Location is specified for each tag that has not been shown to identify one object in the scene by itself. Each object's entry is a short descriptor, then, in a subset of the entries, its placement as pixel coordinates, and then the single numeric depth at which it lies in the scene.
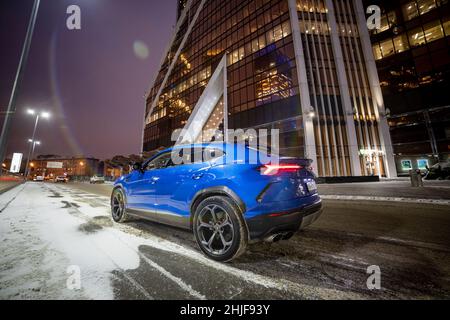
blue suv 2.27
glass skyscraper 18.80
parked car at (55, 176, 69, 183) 39.50
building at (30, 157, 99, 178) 98.00
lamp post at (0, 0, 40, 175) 6.13
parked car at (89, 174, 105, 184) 33.69
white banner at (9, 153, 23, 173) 33.81
